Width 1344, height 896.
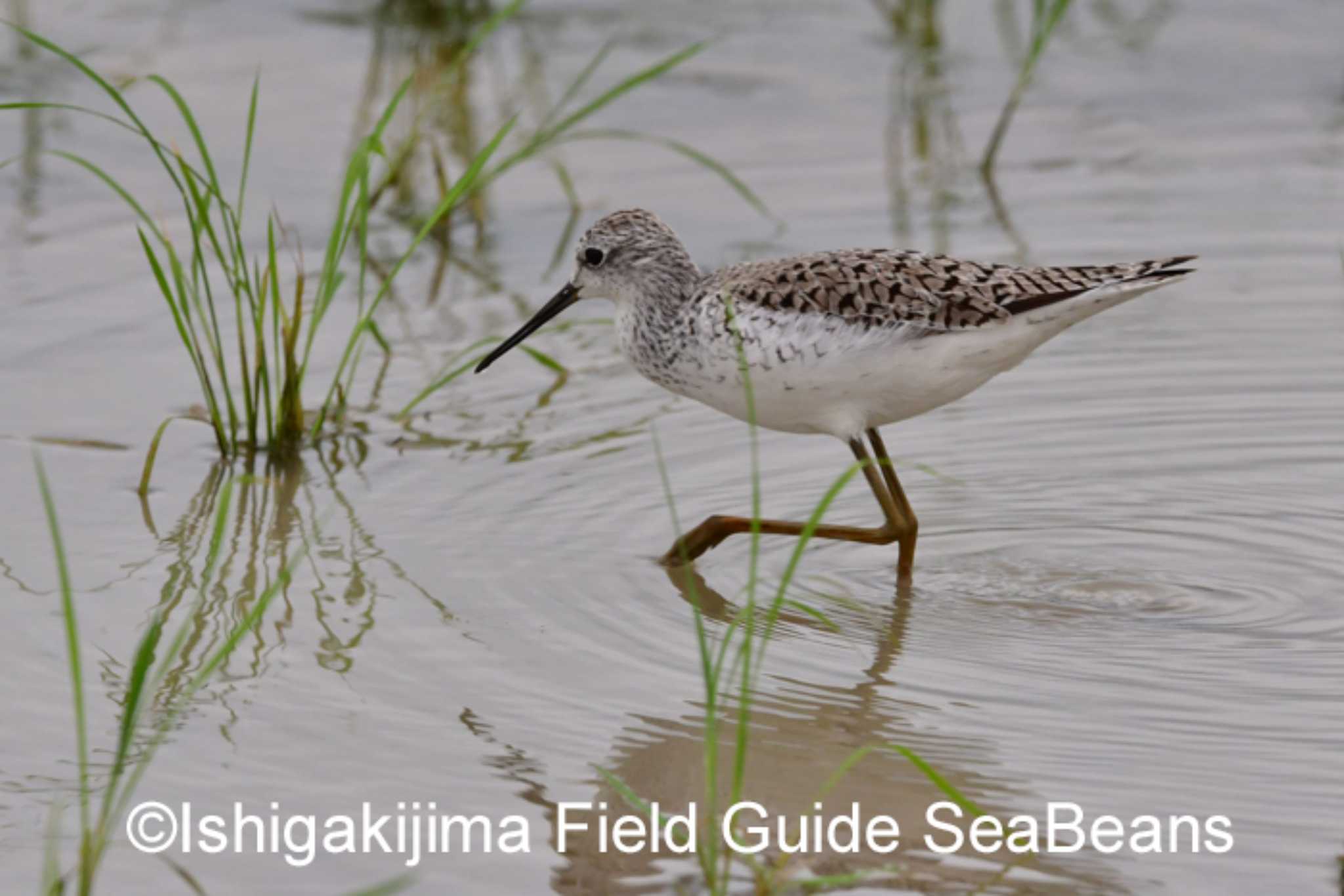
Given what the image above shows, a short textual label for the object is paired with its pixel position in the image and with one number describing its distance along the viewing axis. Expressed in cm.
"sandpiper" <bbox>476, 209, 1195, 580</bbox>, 1295
